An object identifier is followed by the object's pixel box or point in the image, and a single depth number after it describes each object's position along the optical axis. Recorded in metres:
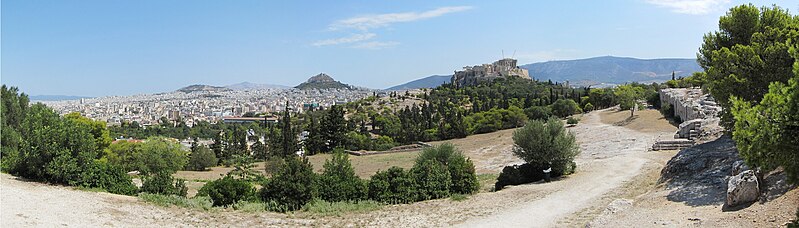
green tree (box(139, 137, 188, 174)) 31.87
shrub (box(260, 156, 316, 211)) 15.38
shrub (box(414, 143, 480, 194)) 17.88
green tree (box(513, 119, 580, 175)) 20.52
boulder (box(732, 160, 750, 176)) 12.28
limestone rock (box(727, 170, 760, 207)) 10.42
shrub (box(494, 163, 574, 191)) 19.73
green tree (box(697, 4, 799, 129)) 14.07
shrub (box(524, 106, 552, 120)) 69.76
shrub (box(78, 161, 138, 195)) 15.55
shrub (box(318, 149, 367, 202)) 16.25
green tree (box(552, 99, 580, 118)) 73.38
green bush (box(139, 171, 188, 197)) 16.72
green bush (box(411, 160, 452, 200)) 17.07
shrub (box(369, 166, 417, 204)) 16.53
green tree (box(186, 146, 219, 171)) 43.59
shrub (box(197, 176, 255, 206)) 15.85
